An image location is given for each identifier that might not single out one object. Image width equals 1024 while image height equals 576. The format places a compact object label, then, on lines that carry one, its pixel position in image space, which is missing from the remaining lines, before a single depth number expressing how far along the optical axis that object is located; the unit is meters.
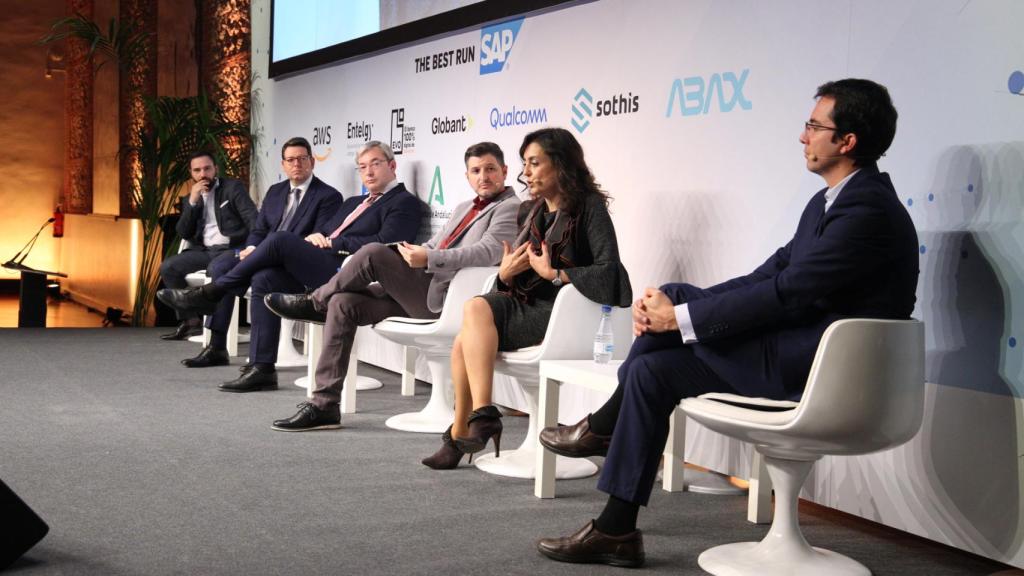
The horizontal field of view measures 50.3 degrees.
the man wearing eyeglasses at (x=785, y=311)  2.58
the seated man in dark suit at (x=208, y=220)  7.07
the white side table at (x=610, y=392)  3.32
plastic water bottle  3.55
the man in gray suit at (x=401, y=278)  4.48
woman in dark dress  3.69
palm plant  8.27
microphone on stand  13.40
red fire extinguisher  13.62
